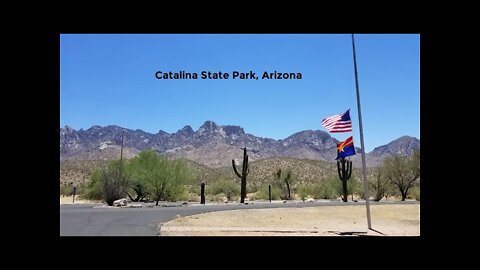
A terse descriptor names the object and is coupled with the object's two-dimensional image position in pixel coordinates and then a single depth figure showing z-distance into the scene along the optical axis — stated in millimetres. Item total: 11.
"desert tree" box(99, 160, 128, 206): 43844
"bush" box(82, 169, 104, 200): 51844
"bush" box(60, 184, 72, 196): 67388
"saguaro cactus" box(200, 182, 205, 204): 47556
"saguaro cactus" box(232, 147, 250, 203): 50281
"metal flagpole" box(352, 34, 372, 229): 19109
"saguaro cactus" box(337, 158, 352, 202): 53875
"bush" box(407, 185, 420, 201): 59478
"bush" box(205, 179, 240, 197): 65750
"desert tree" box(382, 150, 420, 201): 59688
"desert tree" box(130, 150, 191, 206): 47438
